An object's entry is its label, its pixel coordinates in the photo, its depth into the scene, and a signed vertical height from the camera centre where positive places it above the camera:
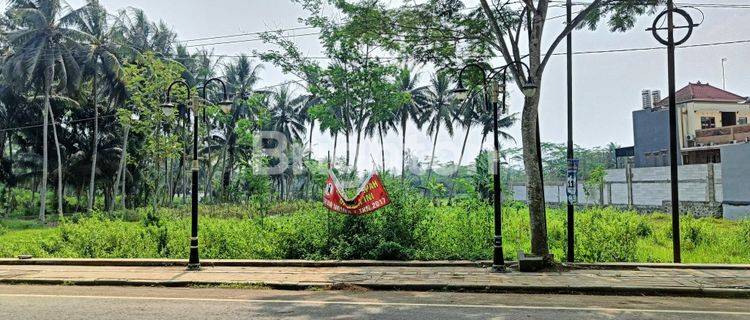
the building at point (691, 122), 36.74 +4.48
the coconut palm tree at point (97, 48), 33.00 +9.07
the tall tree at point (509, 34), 11.89 +3.80
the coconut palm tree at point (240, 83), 46.75 +9.41
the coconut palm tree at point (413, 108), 48.66 +7.35
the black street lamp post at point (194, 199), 12.38 -0.29
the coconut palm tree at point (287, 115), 57.47 +8.05
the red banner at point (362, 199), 13.59 -0.37
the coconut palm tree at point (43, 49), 29.92 +8.28
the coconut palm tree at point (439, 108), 48.16 +7.15
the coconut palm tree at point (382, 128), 50.16 +5.66
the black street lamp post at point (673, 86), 12.21 +2.29
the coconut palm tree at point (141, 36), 35.25 +11.01
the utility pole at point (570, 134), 12.40 +1.19
